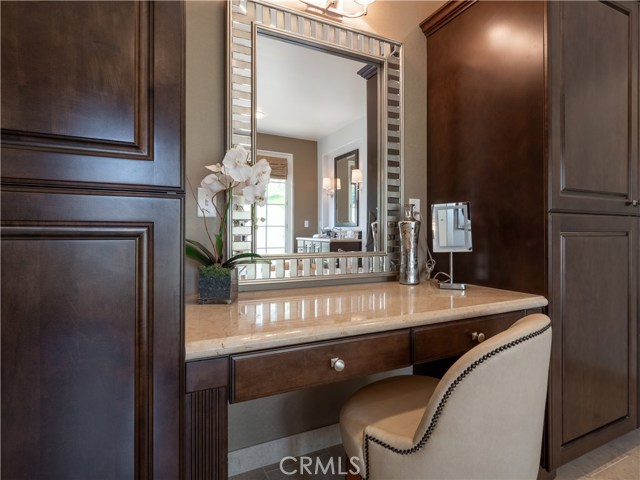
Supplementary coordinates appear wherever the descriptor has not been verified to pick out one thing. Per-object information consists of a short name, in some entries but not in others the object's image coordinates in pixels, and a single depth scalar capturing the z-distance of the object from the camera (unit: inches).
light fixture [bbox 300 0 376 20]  62.2
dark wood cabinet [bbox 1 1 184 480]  23.7
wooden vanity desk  31.2
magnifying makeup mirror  61.5
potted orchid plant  46.9
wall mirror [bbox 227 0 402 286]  56.5
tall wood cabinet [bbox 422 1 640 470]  53.5
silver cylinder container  65.7
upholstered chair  31.4
